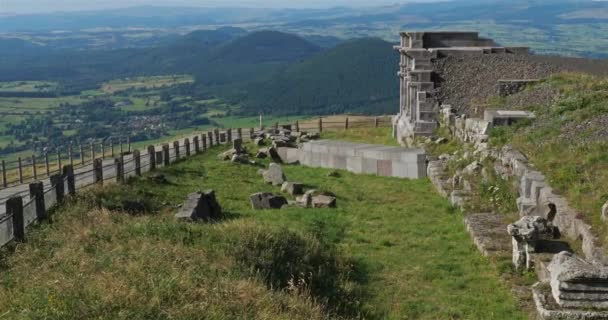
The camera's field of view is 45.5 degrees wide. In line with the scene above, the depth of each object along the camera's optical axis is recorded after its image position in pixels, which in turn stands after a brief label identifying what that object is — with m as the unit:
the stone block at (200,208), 17.53
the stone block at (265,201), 21.22
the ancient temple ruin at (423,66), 32.56
